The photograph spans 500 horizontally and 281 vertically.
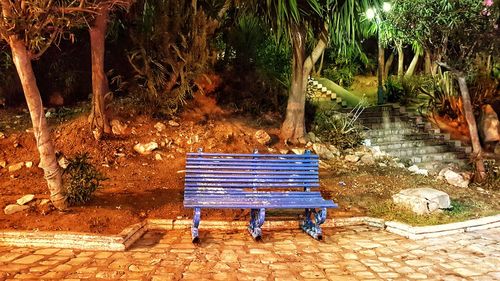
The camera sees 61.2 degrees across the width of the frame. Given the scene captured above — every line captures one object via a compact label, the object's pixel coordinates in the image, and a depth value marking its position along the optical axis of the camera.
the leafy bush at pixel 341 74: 18.17
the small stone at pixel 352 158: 8.76
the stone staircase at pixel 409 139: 10.55
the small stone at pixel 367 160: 8.73
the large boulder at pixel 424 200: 5.84
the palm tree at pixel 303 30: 7.87
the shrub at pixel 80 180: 5.13
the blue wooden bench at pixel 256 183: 4.88
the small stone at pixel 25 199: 5.21
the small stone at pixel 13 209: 5.04
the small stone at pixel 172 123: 8.23
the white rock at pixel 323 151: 8.60
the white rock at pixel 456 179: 7.79
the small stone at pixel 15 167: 6.63
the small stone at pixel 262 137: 8.39
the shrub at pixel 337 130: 9.25
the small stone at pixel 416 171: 8.46
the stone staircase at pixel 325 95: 14.61
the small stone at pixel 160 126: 8.02
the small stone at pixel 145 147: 7.51
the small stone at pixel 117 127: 7.74
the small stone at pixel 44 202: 5.12
